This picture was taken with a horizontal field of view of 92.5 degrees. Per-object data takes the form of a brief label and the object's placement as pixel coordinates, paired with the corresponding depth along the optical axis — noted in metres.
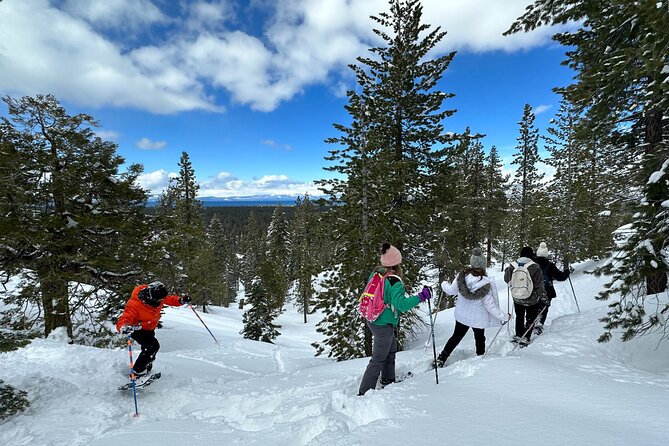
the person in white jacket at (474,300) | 5.54
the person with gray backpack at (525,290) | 6.96
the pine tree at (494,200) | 30.97
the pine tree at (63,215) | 9.00
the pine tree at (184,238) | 11.48
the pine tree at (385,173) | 11.09
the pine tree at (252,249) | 59.91
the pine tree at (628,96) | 4.98
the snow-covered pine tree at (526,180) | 31.03
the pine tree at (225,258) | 49.12
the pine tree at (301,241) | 39.59
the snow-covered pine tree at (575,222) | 21.97
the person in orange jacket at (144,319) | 5.80
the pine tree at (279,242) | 46.72
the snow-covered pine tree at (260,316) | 25.12
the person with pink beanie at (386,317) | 4.69
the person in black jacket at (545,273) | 7.82
